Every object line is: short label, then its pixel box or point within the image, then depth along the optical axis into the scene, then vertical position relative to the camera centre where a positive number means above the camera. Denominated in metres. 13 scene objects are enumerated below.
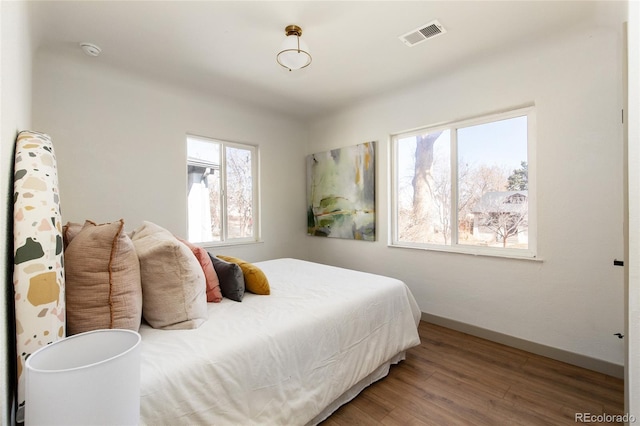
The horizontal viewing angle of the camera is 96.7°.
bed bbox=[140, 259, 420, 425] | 1.14 -0.70
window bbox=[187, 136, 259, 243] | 3.44 +0.28
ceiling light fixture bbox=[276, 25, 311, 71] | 2.14 +1.23
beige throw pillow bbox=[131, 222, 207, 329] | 1.40 -0.36
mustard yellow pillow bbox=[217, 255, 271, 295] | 2.02 -0.49
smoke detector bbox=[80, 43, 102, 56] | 2.34 +1.39
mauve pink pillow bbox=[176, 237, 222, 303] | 1.83 -0.41
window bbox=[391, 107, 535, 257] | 2.59 +0.25
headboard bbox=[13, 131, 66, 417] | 0.87 -0.15
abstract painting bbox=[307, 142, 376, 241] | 3.64 +0.26
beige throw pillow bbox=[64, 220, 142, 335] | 1.13 -0.28
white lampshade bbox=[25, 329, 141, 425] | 0.61 -0.40
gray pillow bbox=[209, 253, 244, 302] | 1.89 -0.45
